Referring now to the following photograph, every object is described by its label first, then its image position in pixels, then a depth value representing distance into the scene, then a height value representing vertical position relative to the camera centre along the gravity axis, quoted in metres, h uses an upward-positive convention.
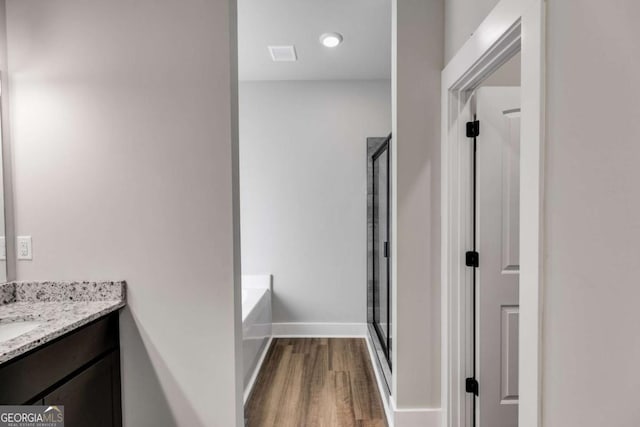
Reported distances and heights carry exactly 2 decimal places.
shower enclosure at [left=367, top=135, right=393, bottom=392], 2.79 -0.44
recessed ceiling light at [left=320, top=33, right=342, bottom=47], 2.73 +1.29
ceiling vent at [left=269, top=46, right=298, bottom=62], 2.95 +1.29
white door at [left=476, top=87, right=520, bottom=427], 1.88 -0.26
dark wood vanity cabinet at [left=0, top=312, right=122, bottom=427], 1.24 -0.66
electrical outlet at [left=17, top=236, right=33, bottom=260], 1.75 -0.19
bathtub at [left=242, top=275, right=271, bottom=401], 2.56 -0.96
